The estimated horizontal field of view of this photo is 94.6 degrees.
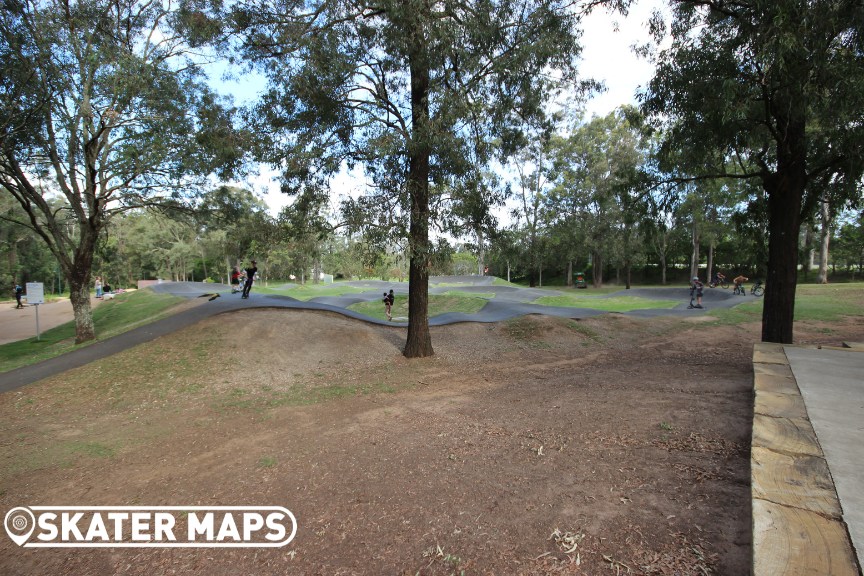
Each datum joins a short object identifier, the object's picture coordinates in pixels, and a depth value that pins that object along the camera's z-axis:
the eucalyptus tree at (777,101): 5.33
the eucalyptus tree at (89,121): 9.20
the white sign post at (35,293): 14.04
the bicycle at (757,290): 23.20
